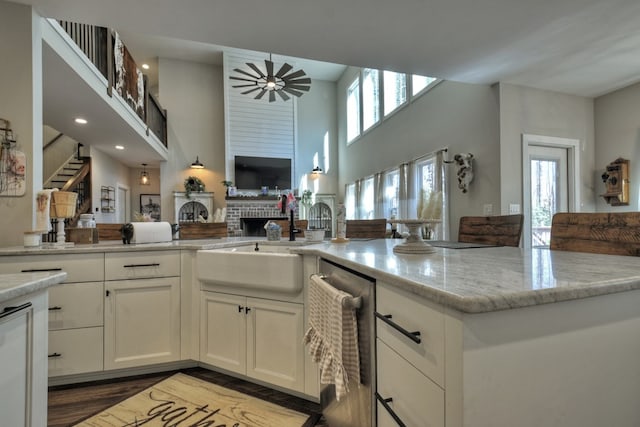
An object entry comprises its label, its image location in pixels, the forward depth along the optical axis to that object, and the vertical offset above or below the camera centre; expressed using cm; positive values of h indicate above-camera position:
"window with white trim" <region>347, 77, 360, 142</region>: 728 +272
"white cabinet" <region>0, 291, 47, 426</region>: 81 -42
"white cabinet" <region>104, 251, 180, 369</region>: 201 -63
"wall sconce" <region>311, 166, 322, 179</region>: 777 +119
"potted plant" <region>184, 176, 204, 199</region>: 698 +76
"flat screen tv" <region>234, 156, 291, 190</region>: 713 +110
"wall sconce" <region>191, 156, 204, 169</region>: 714 +128
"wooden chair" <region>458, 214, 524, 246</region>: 172 -9
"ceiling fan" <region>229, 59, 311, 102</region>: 462 +221
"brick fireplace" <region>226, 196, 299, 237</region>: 692 +10
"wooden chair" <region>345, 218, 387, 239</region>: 278 -12
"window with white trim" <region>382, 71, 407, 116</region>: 522 +233
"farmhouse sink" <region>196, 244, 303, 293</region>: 171 -32
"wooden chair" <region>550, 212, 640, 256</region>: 119 -8
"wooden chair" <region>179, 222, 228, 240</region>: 275 -12
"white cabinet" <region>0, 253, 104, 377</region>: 192 -64
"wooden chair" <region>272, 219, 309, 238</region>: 325 -10
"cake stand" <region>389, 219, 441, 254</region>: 127 -11
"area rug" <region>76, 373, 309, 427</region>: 164 -114
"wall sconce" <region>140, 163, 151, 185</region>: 811 +116
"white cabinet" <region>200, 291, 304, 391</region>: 175 -77
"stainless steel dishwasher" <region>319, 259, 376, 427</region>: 98 -47
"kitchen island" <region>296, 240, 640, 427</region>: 57 -28
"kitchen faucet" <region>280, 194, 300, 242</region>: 241 +1
